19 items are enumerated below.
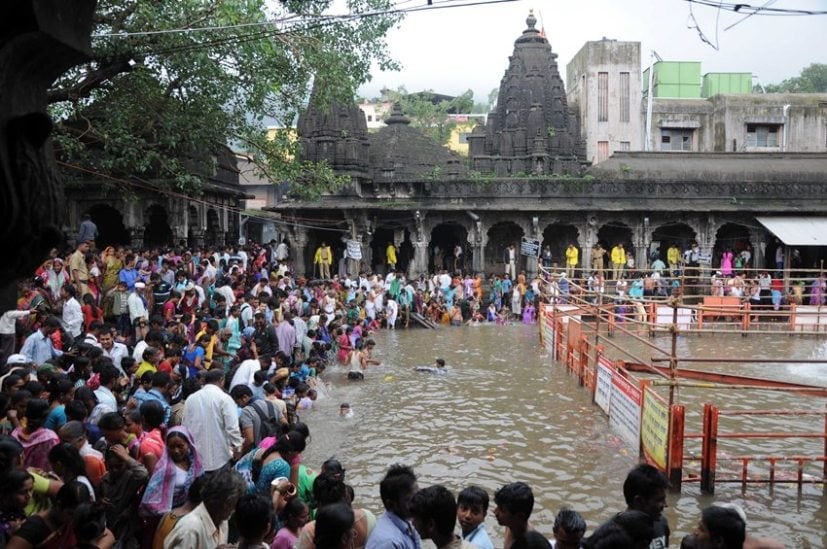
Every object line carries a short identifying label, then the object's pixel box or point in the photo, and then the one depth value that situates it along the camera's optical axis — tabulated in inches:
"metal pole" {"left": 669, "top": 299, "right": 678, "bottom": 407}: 311.8
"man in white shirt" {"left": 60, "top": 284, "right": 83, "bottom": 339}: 394.3
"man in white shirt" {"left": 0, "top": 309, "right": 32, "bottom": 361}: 343.3
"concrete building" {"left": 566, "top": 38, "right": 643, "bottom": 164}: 1418.6
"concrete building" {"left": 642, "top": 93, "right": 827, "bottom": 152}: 1411.2
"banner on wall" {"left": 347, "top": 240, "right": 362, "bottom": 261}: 1010.1
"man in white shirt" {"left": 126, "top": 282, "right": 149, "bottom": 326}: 459.8
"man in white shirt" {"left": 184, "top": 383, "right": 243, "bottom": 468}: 241.0
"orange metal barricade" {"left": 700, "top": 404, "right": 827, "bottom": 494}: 299.0
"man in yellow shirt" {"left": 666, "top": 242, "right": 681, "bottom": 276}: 1115.3
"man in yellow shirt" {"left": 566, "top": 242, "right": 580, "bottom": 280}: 1080.8
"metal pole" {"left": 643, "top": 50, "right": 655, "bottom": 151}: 1432.1
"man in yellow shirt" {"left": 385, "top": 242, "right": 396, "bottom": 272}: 1074.1
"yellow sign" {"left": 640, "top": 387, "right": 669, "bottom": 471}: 310.7
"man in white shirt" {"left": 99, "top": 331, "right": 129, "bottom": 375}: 337.1
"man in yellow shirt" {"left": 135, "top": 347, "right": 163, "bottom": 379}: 300.5
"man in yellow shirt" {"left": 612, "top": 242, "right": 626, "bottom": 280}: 1080.2
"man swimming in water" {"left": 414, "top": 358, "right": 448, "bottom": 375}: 575.2
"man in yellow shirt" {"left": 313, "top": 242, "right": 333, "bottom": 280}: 1021.2
